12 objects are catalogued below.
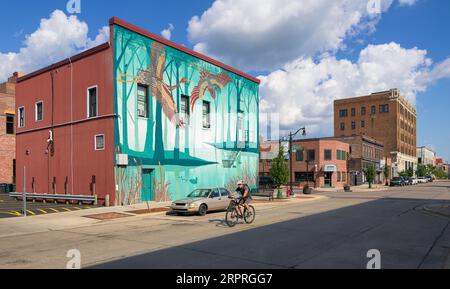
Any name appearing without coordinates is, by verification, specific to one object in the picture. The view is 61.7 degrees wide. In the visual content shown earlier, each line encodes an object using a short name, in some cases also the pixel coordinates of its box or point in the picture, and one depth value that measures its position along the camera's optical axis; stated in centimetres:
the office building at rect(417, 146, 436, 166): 15425
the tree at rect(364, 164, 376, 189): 5964
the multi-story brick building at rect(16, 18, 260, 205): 2425
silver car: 1876
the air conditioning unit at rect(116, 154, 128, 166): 2361
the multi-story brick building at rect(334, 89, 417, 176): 10488
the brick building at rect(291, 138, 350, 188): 5981
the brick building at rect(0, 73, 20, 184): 4231
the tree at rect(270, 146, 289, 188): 3184
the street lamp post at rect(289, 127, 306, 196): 3512
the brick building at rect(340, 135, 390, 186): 7000
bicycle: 1495
